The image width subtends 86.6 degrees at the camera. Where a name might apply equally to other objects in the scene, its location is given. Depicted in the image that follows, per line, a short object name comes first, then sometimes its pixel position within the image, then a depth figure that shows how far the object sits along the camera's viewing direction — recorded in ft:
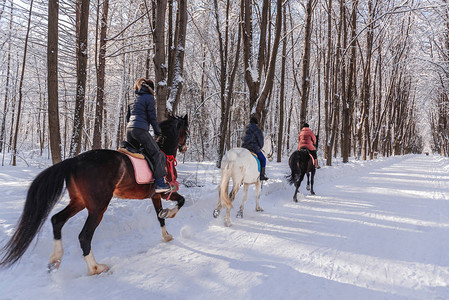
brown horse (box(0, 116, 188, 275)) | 8.76
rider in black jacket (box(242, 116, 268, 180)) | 20.48
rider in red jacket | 27.14
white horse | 16.58
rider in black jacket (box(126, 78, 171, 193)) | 12.28
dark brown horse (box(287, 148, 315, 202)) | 25.12
